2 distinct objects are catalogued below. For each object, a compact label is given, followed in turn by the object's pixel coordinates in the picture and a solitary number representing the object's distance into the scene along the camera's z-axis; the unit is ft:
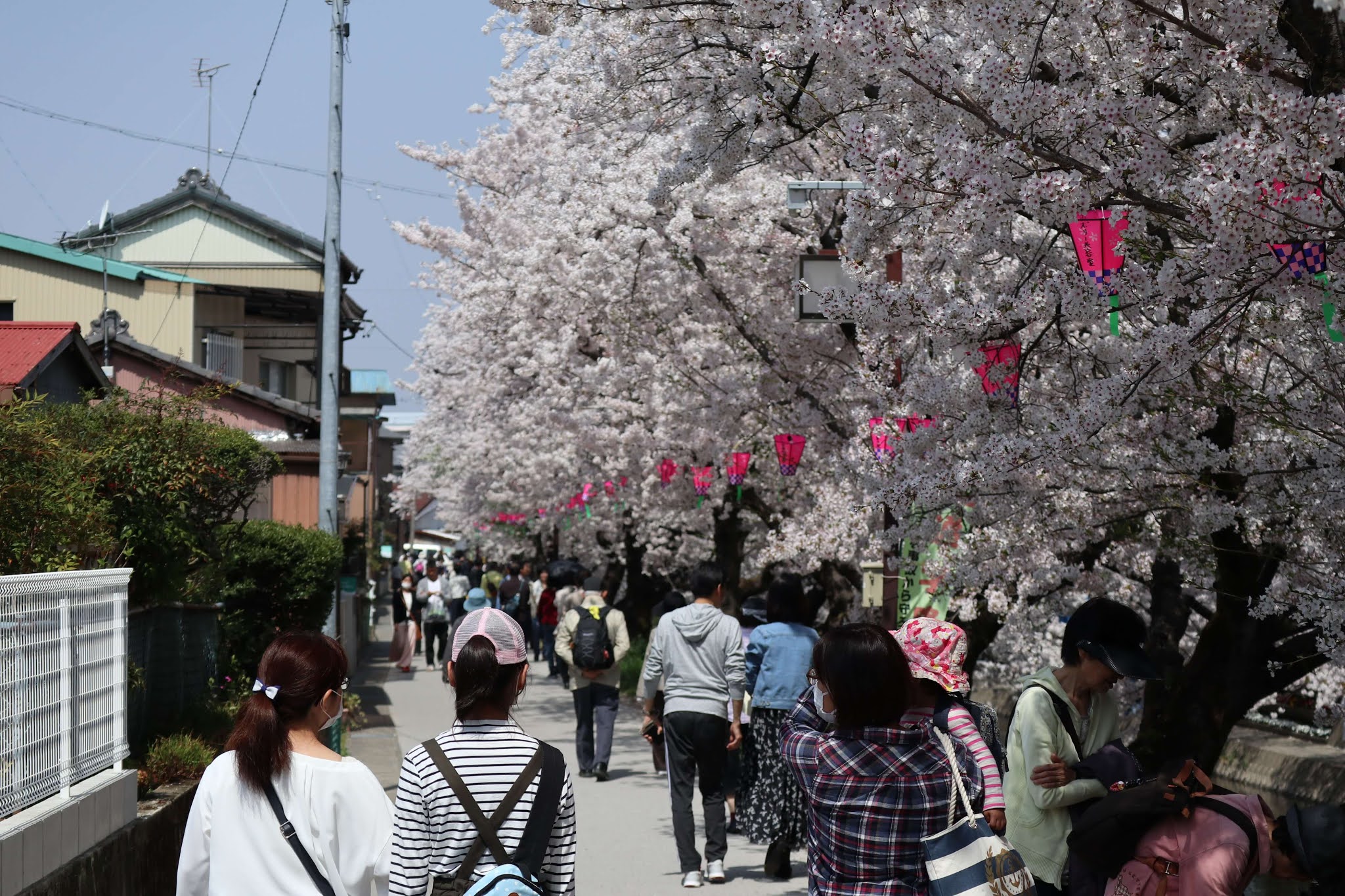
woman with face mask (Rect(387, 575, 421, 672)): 85.20
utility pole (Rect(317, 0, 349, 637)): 58.75
